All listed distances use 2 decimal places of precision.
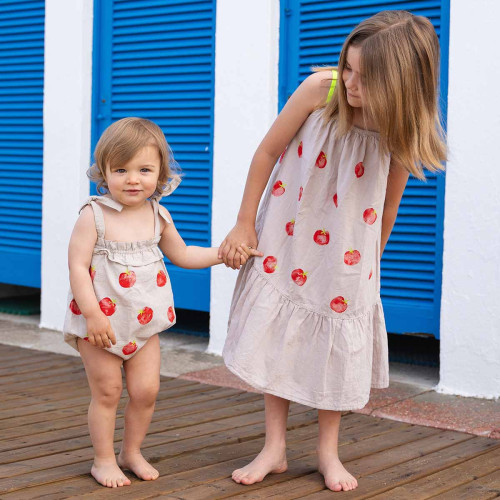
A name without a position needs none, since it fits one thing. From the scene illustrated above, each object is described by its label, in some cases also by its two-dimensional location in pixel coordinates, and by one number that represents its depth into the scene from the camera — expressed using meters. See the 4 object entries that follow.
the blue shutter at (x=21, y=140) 5.62
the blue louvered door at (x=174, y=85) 4.88
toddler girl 2.50
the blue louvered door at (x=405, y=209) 4.05
